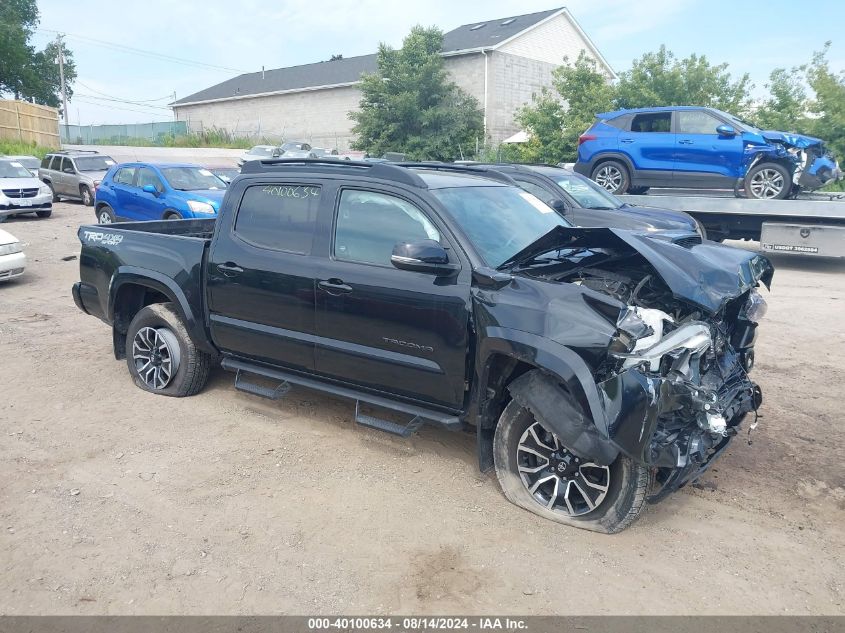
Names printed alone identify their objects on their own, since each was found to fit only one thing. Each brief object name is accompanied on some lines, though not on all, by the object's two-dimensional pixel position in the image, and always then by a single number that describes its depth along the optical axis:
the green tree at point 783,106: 21.83
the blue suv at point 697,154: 11.55
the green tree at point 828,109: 20.45
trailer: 11.58
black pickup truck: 3.67
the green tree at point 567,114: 24.44
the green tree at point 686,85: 23.91
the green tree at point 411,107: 30.09
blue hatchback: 13.19
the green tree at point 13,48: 54.19
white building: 33.88
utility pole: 53.12
